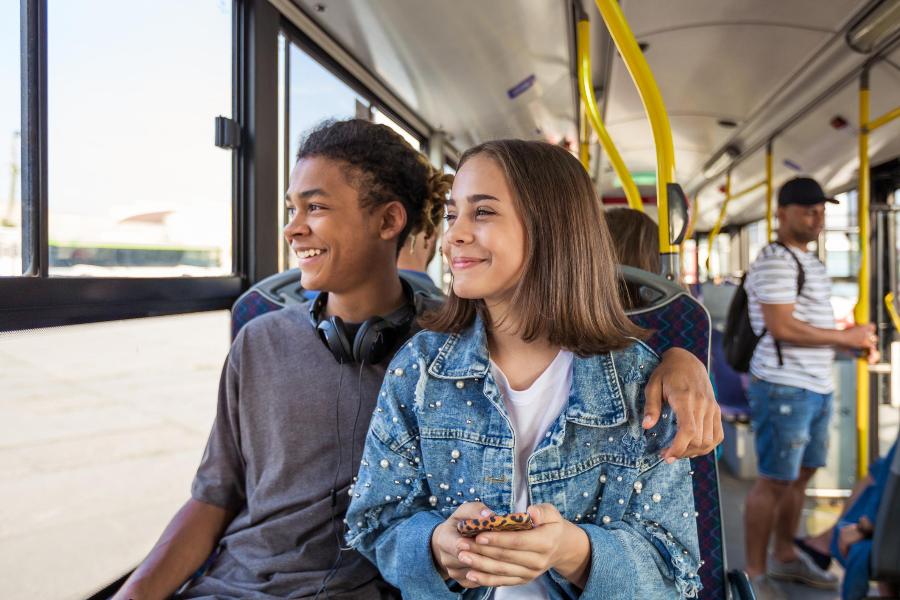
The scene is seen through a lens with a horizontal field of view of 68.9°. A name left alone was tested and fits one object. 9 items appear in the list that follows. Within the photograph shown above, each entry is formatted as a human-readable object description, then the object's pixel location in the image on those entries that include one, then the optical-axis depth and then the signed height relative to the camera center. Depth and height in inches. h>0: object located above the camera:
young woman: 42.8 -7.5
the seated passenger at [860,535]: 68.3 -25.5
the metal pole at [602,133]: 85.4 +22.7
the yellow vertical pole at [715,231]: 206.7 +23.6
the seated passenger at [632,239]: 84.2 +8.2
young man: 52.4 -8.8
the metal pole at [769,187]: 174.6 +30.6
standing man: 112.5 -11.6
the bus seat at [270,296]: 67.4 +1.0
